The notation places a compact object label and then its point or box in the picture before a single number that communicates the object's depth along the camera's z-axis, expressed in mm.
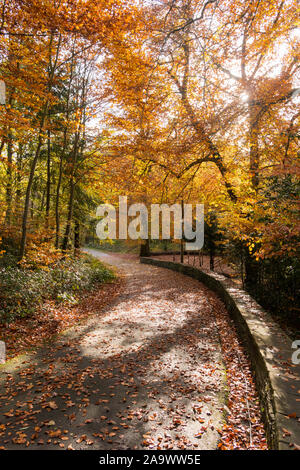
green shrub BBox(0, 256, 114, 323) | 6000
